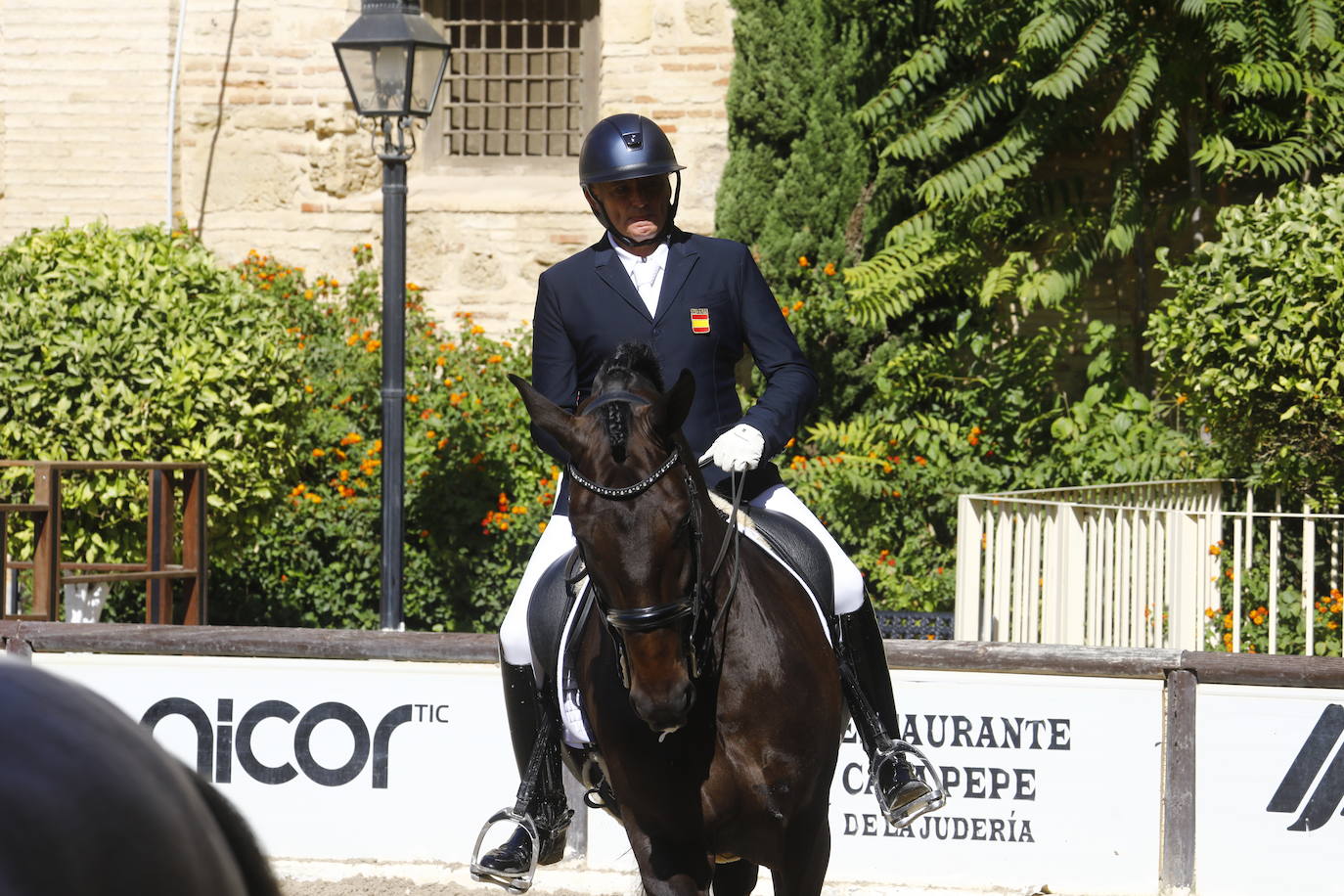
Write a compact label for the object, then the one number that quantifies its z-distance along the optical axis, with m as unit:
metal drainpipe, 27.86
